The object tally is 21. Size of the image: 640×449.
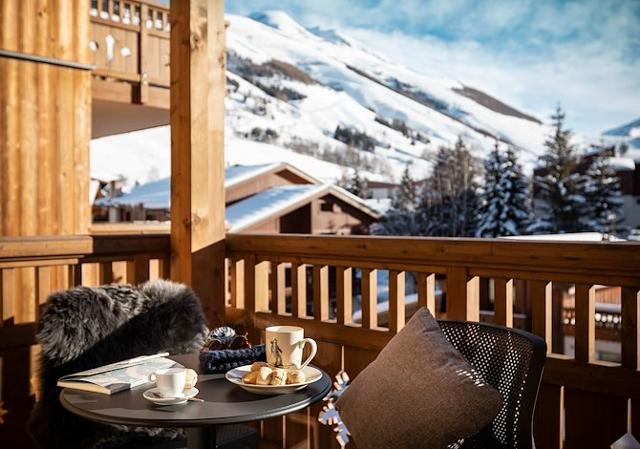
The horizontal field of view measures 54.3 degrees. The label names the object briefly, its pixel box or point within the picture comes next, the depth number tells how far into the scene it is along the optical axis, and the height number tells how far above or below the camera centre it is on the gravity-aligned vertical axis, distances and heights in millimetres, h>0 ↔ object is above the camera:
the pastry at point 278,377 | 1507 -376
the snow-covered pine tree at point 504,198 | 25453 +991
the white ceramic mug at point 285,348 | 1609 -323
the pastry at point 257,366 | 1599 -372
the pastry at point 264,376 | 1510 -373
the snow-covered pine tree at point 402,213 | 27828 +425
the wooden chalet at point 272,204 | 14445 +484
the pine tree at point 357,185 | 30547 +1852
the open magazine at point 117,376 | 1550 -398
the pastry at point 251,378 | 1528 -382
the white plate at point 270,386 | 1500 -397
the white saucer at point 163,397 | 1410 -400
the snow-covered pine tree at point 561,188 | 26562 +1452
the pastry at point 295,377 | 1541 -383
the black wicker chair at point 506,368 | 1502 -381
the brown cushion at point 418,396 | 1513 -444
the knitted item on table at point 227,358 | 1720 -379
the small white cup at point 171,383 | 1427 -366
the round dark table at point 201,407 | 1343 -419
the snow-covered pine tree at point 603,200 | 26188 +900
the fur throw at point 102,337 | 1884 -367
